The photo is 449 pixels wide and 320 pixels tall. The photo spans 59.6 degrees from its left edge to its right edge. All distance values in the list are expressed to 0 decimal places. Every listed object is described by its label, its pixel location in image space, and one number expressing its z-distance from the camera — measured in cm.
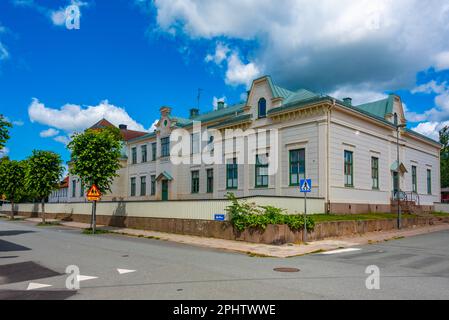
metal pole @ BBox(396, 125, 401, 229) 2558
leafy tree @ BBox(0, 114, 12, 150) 2014
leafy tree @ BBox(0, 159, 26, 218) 4772
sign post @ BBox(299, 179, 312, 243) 1777
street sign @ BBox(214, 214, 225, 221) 2048
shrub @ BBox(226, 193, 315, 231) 1842
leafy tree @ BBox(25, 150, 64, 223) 3556
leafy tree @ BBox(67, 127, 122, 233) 2588
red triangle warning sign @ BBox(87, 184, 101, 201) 2433
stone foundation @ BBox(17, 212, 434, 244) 1816
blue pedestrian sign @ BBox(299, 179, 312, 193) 1777
